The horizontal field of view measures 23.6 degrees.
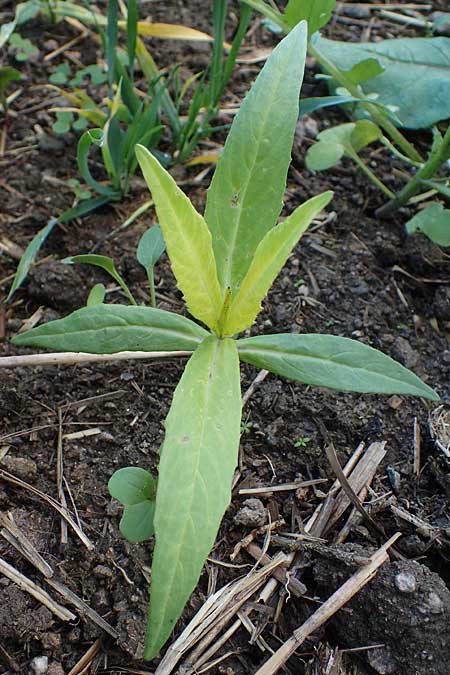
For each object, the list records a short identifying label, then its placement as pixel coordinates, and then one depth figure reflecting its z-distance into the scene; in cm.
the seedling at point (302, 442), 31
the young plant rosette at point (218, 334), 24
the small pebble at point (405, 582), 27
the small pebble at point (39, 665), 27
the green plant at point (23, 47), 41
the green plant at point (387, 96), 34
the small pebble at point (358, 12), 45
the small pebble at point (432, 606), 27
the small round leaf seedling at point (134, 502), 27
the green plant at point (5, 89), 38
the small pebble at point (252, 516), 29
